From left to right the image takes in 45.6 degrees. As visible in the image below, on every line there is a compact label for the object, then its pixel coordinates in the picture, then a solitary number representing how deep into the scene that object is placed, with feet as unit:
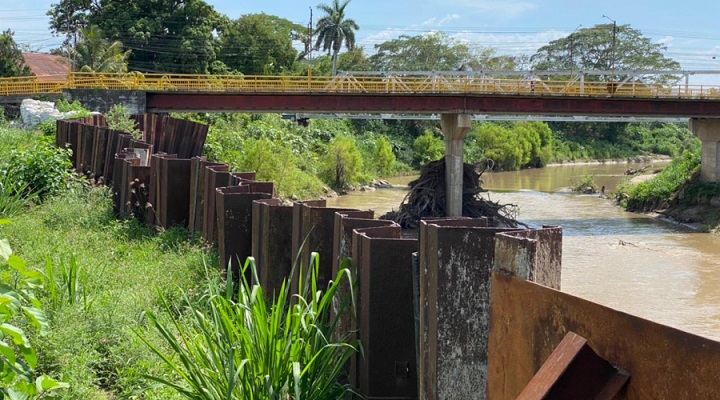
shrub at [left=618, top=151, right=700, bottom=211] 139.64
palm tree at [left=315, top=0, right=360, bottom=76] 272.31
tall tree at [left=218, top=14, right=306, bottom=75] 222.69
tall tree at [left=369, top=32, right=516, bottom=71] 314.35
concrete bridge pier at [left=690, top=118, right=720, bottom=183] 135.03
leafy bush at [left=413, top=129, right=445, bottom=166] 220.43
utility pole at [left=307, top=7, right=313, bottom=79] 271.98
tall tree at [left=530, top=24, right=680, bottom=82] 366.02
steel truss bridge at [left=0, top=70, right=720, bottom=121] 118.11
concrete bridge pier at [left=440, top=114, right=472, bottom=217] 112.27
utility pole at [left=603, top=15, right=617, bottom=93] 339.40
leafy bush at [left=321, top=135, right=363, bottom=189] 158.20
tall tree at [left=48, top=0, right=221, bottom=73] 200.65
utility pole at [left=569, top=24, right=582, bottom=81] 373.77
